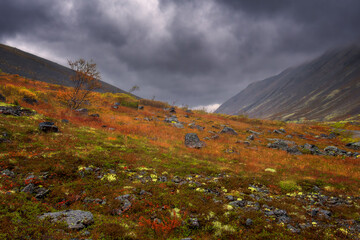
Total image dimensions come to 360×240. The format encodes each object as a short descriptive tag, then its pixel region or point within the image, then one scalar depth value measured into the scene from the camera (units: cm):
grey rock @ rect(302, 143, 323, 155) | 2497
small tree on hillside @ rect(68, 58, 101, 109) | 3034
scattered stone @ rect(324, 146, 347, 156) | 2500
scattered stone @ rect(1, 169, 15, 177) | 778
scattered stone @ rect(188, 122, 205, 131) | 3816
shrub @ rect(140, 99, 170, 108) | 7007
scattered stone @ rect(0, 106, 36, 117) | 1670
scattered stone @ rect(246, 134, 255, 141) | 3340
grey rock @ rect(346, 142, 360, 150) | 3035
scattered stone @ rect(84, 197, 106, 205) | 712
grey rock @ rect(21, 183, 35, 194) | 694
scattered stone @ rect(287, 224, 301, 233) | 629
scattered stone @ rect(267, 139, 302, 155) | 2478
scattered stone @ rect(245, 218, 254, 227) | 655
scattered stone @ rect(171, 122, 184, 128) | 3729
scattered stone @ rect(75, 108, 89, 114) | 3012
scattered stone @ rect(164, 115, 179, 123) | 4109
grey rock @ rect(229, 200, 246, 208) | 821
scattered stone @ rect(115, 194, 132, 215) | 673
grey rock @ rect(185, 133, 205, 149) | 2245
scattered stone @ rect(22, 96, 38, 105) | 2761
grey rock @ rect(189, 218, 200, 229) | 627
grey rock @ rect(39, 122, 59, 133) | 1491
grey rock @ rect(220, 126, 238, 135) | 3756
